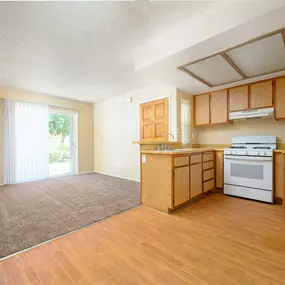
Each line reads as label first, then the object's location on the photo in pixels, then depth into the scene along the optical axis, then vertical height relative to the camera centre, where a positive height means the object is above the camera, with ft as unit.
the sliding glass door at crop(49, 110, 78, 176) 17.25 -0.21
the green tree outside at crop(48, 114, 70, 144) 17.24 +1.68
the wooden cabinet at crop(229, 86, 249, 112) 11.39 +2.84
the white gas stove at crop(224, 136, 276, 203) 9.75 -1.82
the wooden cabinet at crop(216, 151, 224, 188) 11.71 -2.05
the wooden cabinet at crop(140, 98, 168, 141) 13.19 +1.71
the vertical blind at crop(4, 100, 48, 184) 14.21 -0.05
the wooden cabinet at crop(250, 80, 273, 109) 10.52 +2.84
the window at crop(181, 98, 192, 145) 13.12 +1.45
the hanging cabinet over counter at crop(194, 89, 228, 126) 12.36 +2.44
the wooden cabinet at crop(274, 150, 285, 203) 9.52 -2.00
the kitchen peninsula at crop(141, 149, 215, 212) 8.40 -2.03
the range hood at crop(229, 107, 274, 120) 10.36 +1.67
